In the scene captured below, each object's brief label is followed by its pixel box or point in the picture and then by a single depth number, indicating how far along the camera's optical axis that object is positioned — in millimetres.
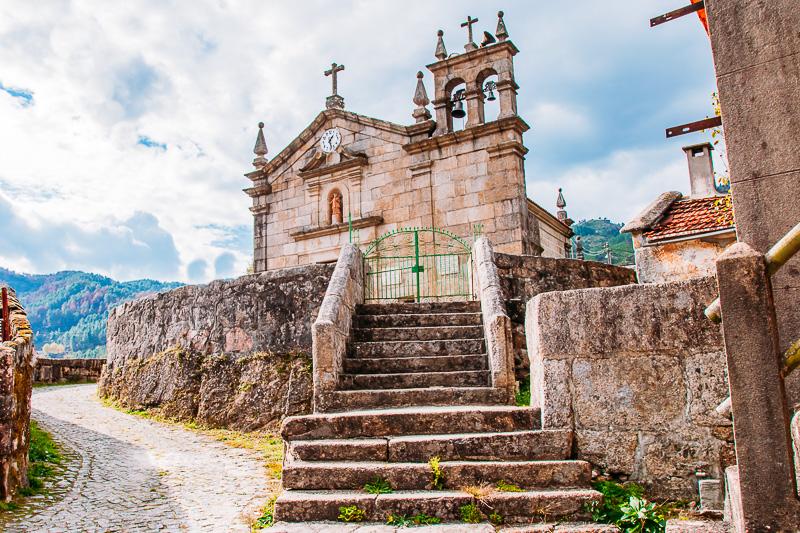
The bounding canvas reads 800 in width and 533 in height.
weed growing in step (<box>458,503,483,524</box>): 4191
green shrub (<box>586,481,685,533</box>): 4090
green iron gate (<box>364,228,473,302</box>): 12102
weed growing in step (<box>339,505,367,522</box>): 4254
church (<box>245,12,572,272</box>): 13266
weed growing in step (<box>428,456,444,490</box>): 4531
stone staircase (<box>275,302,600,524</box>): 4297
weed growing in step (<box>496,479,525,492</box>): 4418
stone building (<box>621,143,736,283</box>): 13234
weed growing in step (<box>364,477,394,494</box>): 4484
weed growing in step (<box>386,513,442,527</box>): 4195
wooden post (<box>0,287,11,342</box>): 6358
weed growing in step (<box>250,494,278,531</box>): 4820
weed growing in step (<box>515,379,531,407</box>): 6291
